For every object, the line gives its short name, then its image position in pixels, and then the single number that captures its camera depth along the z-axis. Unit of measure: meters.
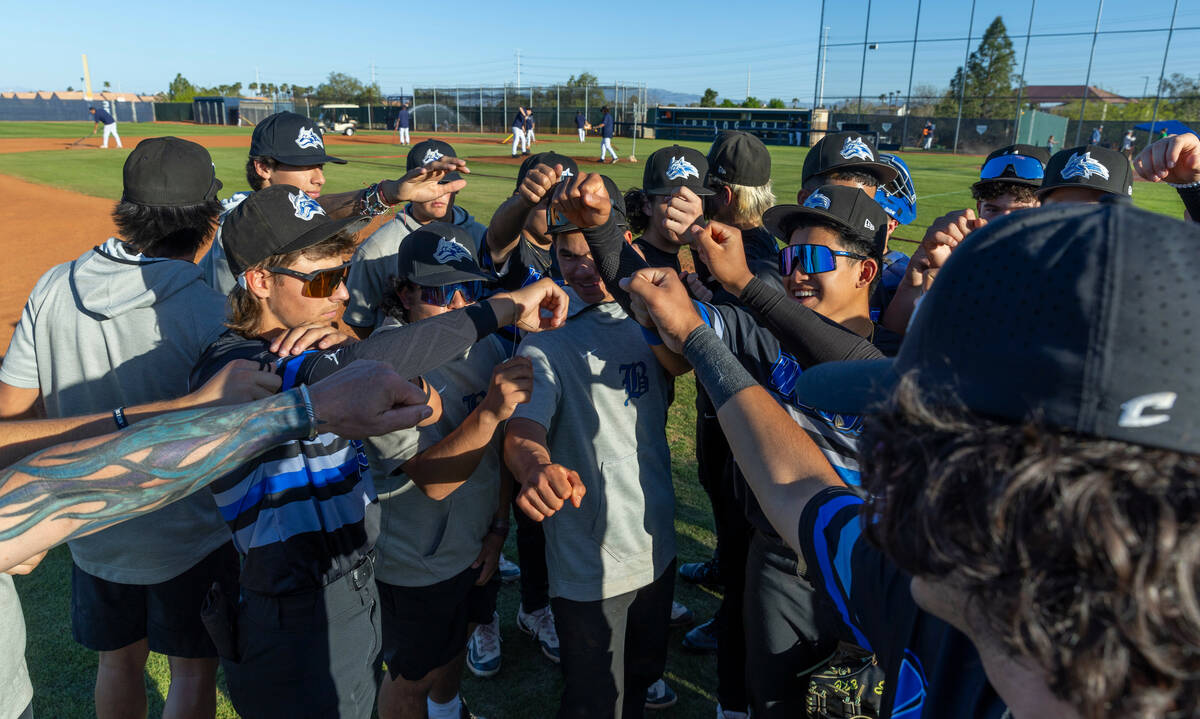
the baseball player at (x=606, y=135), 31.15
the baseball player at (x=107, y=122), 30.16
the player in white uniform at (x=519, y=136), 33.25
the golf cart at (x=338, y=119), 46.84
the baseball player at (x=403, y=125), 38.88
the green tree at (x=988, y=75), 44.41
